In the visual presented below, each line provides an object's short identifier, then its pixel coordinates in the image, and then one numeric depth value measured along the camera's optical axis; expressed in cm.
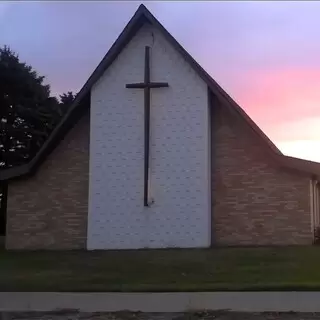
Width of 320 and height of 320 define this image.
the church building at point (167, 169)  1589
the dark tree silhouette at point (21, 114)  3255
